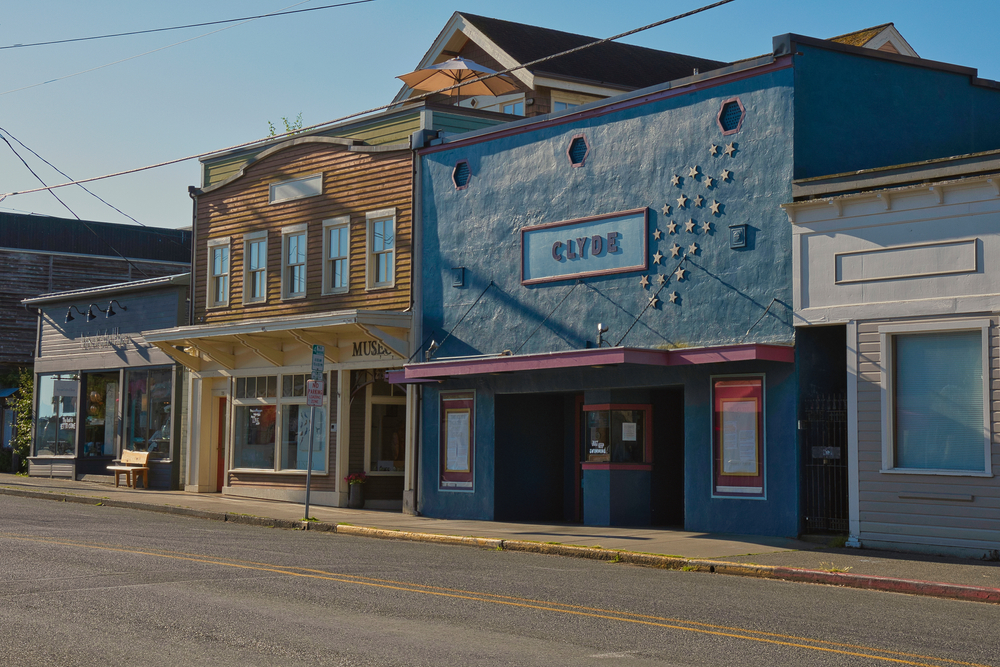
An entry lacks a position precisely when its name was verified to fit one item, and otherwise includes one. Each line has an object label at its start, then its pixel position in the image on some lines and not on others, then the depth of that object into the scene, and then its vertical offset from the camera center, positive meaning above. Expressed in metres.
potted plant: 23.47 -1.22
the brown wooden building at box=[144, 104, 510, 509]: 23.11 +2.68
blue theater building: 16.83 +2.54
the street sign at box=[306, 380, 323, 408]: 19.34 +0.67
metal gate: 16.28 -0.35
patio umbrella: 26.88 +8.77
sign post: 19.36 +0.82
